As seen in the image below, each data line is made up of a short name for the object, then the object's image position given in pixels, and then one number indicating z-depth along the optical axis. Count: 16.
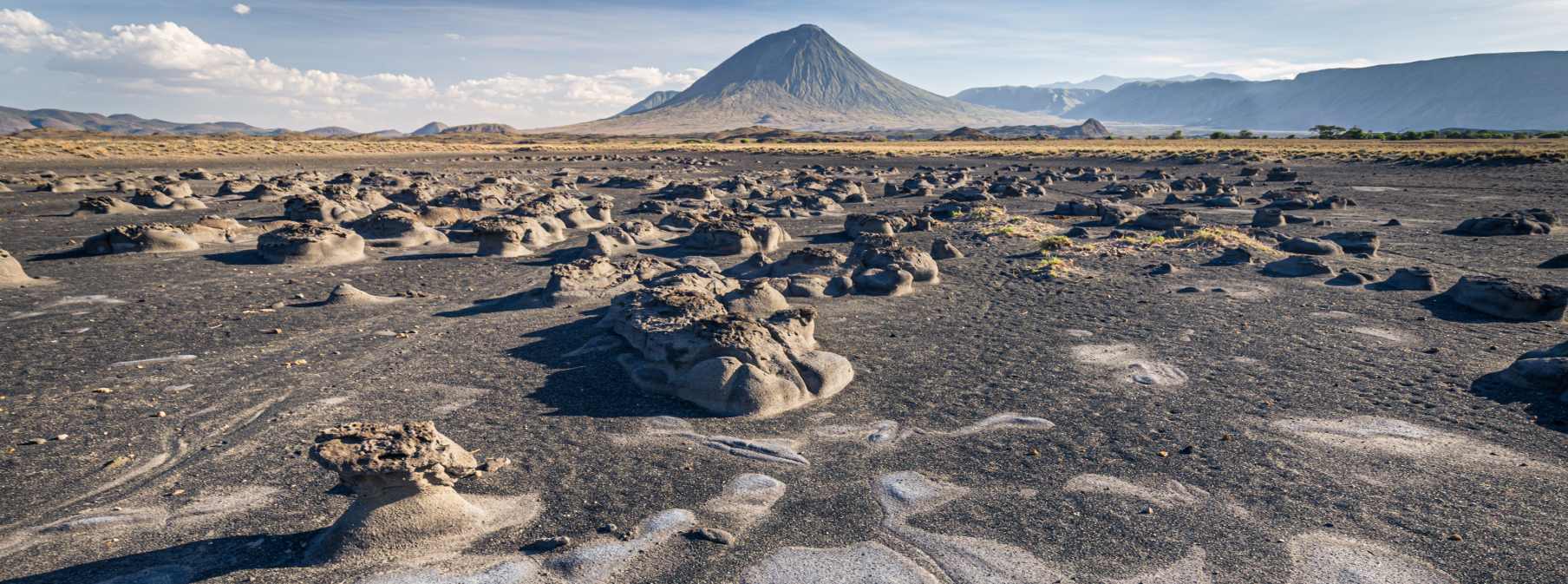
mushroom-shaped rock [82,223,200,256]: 14.16
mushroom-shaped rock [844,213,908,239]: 17.48
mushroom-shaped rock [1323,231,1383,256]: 14.48
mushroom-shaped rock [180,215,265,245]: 15.74
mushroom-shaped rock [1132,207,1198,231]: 18.08
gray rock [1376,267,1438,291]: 11.16
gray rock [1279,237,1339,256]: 14.29
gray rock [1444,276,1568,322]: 9.34
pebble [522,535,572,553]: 4.45
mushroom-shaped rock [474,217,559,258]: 15.22
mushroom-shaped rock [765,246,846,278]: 12.54
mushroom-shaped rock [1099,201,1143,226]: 19.81
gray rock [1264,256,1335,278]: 12.30
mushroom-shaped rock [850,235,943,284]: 12.30
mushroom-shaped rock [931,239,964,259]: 14.88
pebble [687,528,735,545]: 4.56
